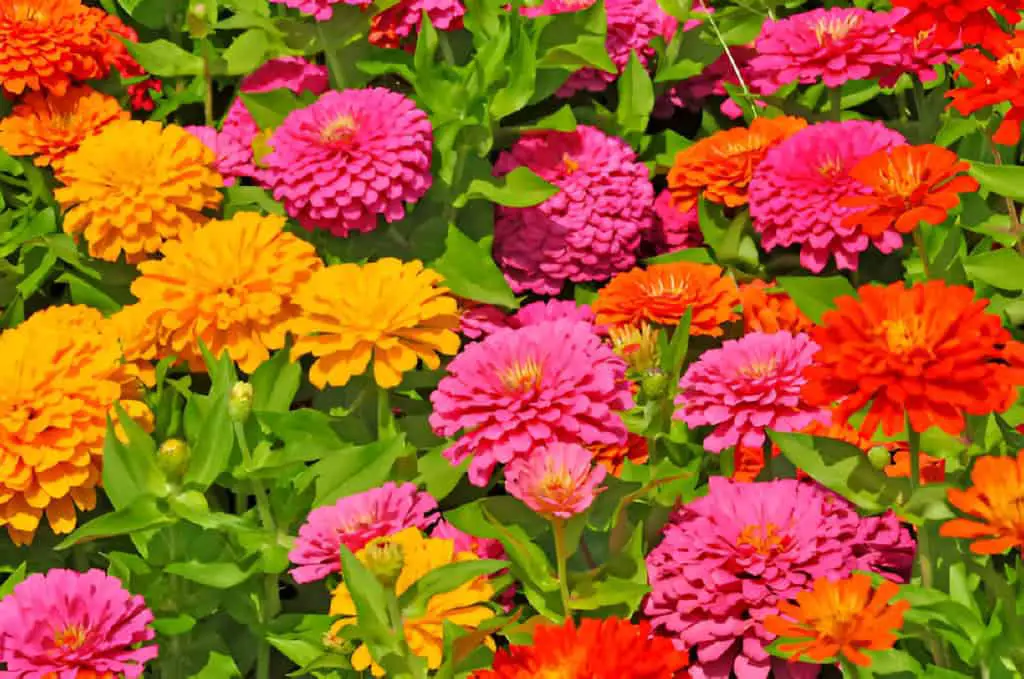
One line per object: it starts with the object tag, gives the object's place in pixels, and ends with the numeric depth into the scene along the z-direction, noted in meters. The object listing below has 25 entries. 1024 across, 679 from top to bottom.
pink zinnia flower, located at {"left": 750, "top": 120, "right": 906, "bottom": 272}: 1.77
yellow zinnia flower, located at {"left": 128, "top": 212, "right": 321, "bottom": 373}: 1.74
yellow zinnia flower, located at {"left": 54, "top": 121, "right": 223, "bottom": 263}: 1.81
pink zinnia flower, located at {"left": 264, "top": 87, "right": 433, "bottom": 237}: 1.78
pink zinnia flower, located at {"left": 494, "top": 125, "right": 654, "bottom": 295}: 1.83
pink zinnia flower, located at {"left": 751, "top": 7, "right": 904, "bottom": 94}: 1.83
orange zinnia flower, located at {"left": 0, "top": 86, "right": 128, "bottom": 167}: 1.87
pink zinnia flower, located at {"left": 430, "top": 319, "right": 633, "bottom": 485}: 1.63
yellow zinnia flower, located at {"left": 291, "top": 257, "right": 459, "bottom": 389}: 1.70
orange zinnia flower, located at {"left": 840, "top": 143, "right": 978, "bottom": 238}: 1.64
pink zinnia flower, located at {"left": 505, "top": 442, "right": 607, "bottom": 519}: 1.58
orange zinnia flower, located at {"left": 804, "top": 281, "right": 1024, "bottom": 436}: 1.54
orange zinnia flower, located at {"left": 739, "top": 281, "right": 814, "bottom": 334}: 1.75
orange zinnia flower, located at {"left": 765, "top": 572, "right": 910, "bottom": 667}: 1.52
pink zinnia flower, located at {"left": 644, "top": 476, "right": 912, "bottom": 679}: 1.60
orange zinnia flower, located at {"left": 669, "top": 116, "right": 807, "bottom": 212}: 1.81
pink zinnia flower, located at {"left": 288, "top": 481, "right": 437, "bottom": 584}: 1.63
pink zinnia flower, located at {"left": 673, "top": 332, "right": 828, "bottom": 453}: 1.64
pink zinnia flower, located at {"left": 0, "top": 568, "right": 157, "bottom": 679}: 1.61
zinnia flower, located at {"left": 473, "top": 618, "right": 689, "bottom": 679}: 1.55
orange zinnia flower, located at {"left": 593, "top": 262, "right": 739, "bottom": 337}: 1.73
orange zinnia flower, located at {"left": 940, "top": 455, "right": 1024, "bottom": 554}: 1.53
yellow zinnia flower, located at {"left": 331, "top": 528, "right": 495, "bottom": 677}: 1.61
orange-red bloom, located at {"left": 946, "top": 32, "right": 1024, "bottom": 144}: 1.67
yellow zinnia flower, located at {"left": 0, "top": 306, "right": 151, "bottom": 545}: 1.70
